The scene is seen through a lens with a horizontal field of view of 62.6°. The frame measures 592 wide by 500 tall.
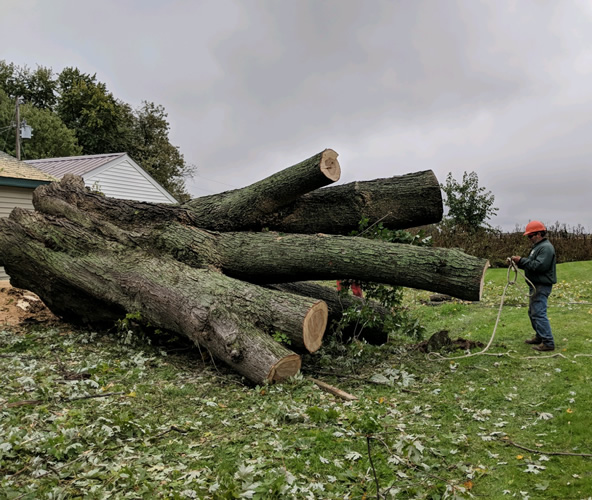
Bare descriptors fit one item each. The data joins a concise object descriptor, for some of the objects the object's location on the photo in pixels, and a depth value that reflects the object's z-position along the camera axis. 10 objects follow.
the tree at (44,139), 34.88
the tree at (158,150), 38.09
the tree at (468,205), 23.55
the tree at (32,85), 42.59
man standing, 6.59
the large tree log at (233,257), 5.64
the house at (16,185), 14.44
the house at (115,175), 19.81
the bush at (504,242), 20.17
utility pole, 26.75
